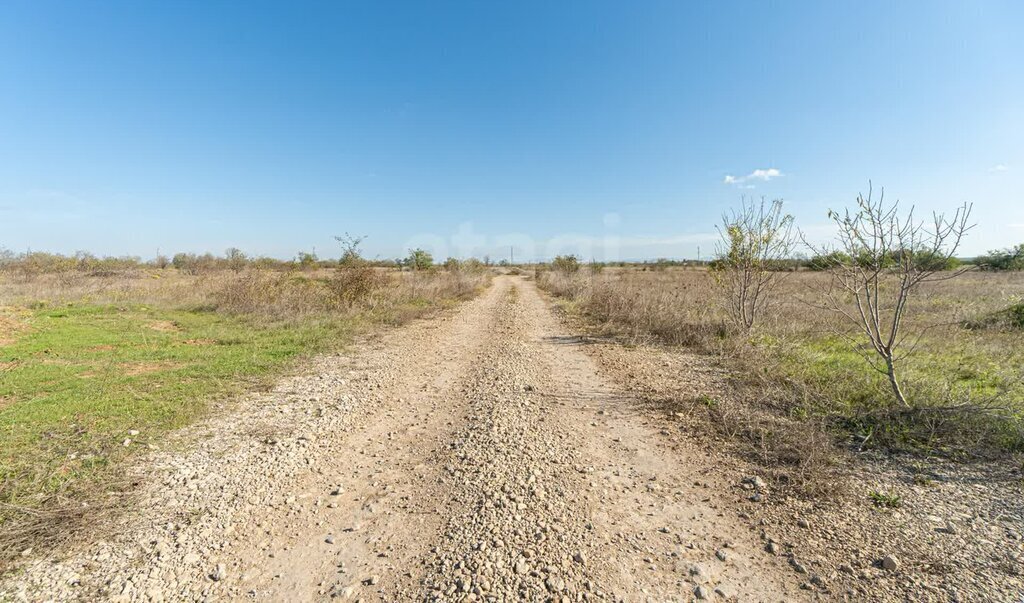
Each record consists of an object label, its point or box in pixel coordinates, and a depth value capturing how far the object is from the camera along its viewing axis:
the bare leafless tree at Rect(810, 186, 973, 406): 4.48
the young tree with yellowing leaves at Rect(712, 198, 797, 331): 8.93
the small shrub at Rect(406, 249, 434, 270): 28.13
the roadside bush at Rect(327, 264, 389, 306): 14.57
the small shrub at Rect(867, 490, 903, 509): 3.01
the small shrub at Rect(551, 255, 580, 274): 32.31
